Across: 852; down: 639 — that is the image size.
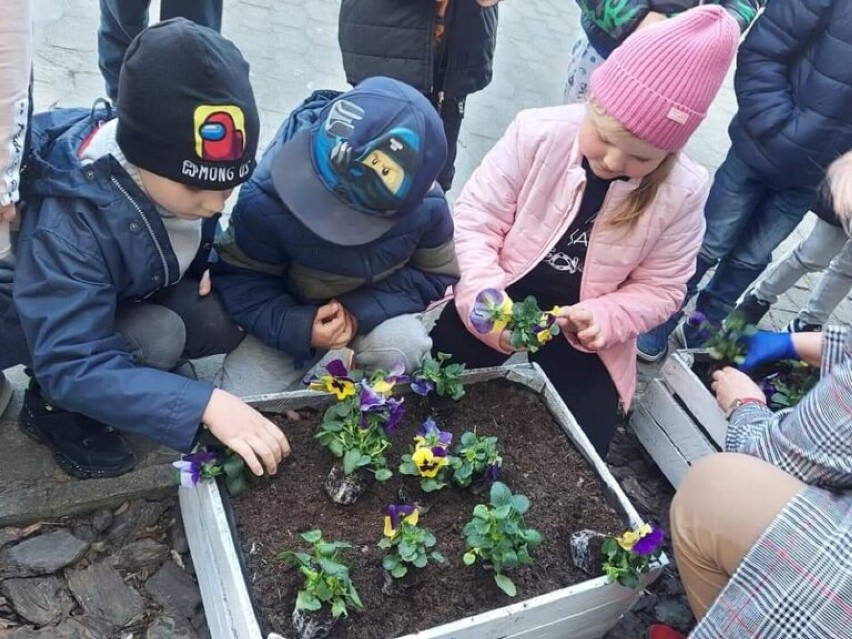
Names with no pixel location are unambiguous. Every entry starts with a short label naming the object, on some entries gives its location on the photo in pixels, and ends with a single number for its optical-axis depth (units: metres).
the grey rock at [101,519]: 1.90
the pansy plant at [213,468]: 1.57
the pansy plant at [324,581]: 1.39
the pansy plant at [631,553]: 1.58
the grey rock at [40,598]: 1.72
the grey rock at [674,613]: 2.04
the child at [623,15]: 2.23
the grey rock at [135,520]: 1.90
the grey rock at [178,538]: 1.91
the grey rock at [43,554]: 1.79
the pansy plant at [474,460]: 1.73
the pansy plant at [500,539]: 1.55
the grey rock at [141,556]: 1.86
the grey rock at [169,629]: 1.75
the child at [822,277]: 2.75
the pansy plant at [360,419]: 1.70
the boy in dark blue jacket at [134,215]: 1.39
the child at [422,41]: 2.31
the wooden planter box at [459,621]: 1.46
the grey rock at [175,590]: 1.80
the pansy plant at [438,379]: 1.89
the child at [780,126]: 2.19
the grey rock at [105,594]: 1.76
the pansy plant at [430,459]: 1.68
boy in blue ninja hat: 1.54
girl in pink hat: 1.99
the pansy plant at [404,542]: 1.52
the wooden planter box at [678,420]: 2.24
